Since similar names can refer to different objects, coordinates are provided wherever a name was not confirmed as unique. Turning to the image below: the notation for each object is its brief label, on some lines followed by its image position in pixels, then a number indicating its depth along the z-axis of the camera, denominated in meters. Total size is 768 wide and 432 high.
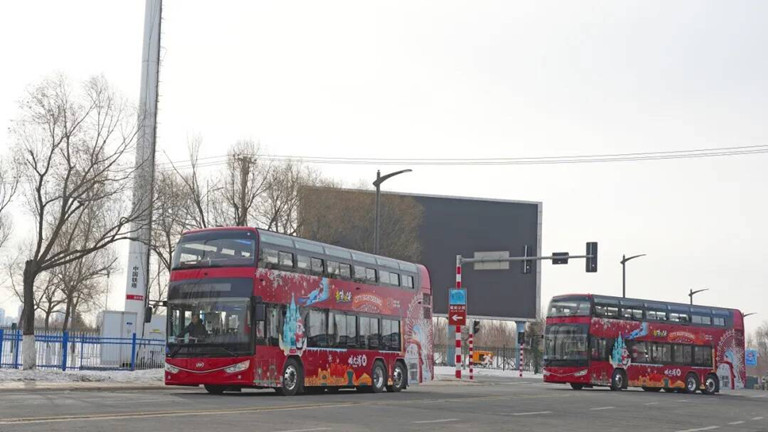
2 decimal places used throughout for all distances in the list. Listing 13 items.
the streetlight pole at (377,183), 42.25
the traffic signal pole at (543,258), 44.41
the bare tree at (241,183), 51.41
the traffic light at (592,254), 44.28
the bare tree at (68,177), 33.50
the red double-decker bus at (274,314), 25.23
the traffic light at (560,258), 45.82
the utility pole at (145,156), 38.66
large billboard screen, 74.94
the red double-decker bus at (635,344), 42.41
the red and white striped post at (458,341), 44.53
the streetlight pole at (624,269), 65.50
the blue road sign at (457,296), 45.12
